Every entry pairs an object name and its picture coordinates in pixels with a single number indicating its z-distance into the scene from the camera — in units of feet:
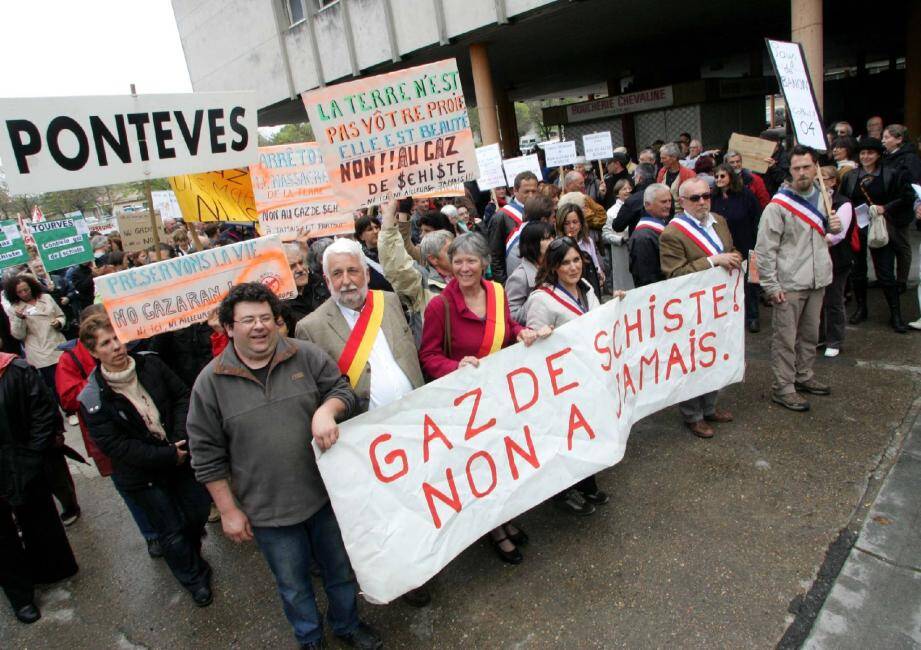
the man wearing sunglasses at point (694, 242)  13.56
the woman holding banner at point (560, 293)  11.30
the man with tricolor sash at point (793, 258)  14.16
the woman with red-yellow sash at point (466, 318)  10.25
